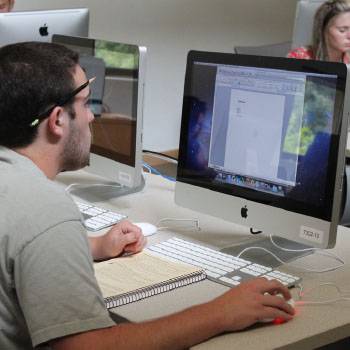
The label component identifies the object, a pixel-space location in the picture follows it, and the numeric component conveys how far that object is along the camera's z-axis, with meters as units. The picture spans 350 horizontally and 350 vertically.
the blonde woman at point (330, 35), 4.56
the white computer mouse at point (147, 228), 2.76
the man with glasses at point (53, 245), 2.05
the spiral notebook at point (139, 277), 2.37
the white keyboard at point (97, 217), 2.83
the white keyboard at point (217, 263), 2.48
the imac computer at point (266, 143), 2.48
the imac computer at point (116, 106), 2.93
